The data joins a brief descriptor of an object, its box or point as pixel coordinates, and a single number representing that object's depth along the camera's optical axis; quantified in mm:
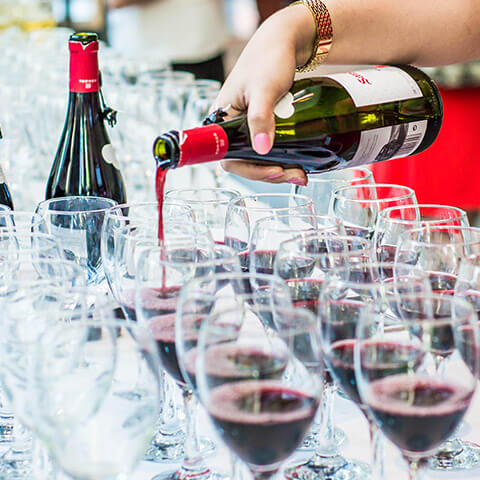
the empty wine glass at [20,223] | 1262
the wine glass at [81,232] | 1314
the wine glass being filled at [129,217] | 1227
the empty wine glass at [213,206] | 1312
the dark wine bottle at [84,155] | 1601
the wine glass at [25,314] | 1038
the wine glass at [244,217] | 1230
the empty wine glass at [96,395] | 981
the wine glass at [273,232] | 1191
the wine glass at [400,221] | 1232
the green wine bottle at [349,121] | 1322
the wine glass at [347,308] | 1060
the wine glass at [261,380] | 993
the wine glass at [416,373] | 1002
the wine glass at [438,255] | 1175
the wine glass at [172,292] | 1107
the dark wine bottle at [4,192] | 1537
